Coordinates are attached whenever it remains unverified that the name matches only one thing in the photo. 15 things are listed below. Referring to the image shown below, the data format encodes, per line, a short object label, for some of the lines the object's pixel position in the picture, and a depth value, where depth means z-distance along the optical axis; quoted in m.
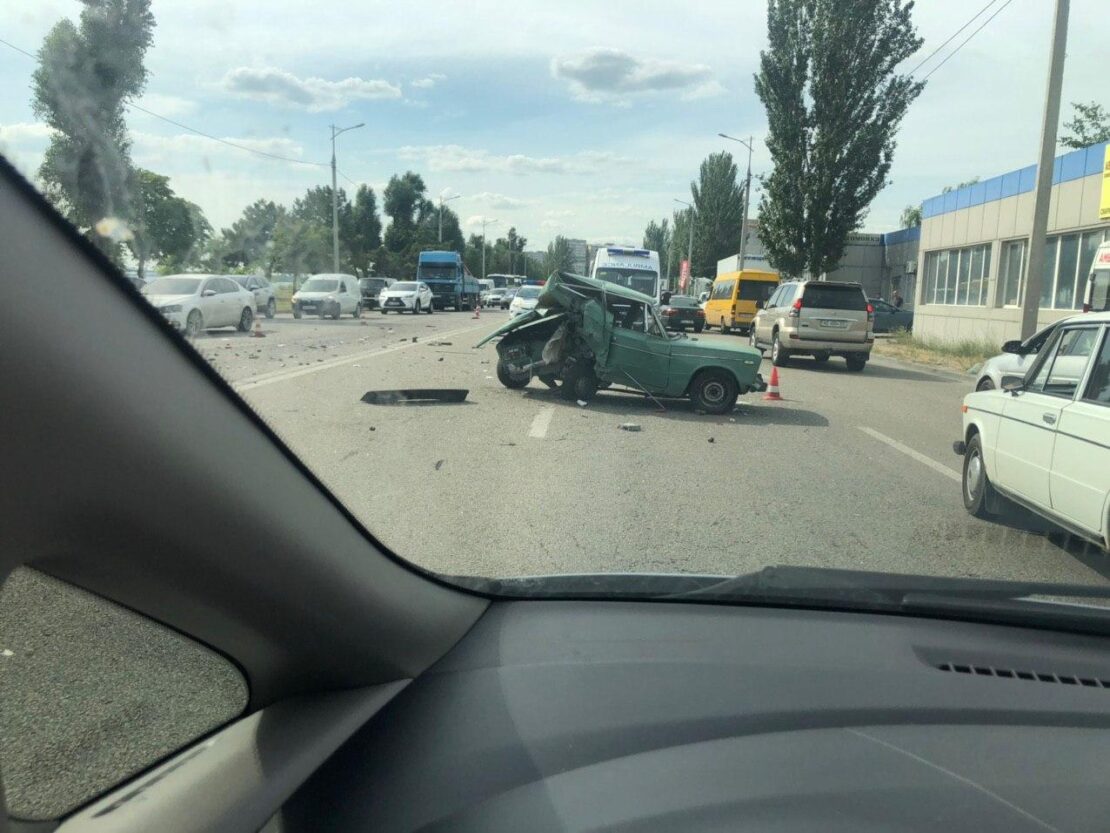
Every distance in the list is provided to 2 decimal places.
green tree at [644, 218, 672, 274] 112.12
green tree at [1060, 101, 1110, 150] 46.38
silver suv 20.44
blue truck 35.85
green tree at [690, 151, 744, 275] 77.19
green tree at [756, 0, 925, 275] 35.50
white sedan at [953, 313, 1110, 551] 5.20
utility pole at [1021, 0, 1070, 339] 17.59
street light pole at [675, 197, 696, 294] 75.75
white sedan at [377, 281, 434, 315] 29.35
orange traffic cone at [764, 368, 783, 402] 14.35
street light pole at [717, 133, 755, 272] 48.19
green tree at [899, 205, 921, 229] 103.50
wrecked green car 12.59
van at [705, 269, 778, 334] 34.00
